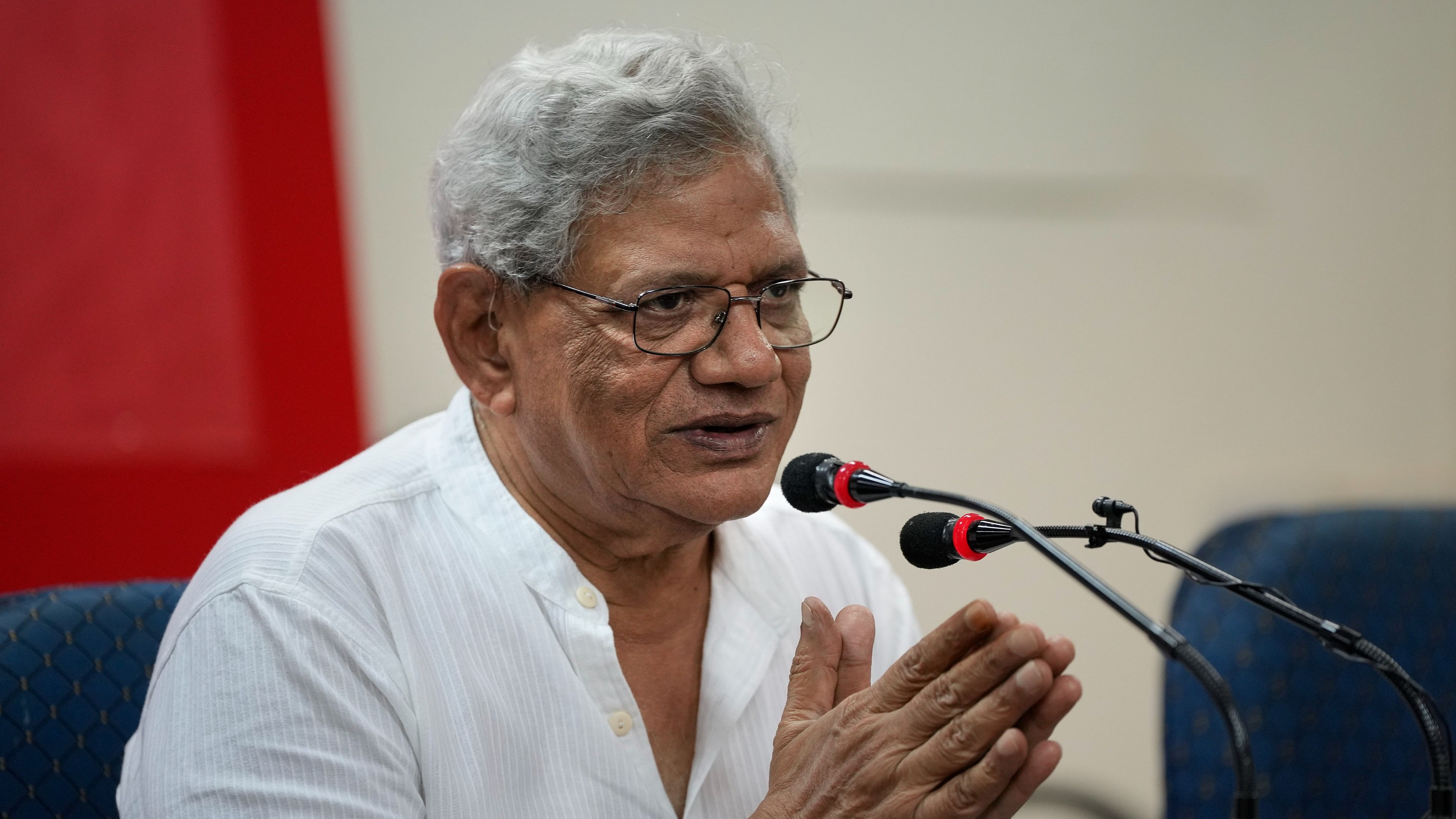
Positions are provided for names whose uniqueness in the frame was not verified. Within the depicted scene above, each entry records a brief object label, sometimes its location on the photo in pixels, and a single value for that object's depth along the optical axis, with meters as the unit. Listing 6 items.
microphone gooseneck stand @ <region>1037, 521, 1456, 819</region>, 2.29
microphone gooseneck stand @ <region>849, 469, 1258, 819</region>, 2.23
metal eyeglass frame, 2.44
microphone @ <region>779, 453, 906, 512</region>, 2.38
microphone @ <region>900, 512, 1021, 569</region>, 2.32
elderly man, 2.39
